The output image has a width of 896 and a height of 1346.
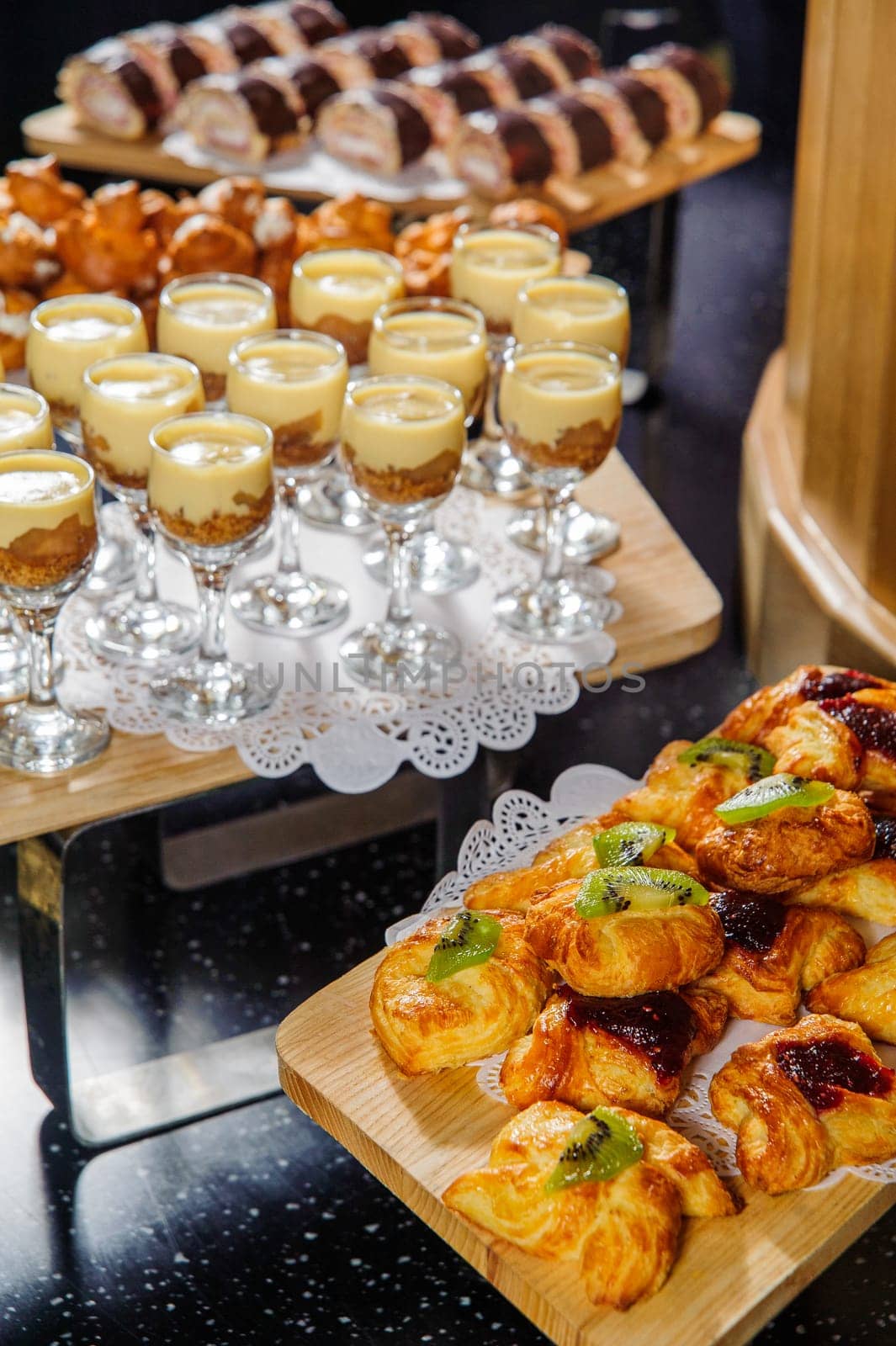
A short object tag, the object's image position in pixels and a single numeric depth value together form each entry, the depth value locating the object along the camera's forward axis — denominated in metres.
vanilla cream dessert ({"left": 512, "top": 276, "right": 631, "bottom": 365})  2.39
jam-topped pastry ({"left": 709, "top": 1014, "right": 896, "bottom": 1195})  1.39
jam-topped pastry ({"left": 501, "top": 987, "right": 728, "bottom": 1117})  1.45
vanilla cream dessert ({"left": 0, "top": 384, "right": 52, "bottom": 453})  2.00
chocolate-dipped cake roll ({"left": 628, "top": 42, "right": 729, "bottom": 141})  3.74
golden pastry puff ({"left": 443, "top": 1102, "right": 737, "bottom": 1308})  1.30
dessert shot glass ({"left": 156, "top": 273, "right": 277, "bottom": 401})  2.34
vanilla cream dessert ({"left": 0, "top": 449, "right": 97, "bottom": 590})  1.79
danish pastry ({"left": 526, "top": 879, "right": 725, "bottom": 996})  1.50
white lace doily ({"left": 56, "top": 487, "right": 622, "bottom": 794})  1.96
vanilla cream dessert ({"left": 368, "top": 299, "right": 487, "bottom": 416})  2.27
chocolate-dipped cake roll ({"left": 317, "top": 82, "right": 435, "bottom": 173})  3.53
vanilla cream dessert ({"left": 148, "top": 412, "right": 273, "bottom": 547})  1.89
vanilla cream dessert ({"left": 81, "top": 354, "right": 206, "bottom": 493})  2.05
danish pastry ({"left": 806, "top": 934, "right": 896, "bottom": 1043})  1.54
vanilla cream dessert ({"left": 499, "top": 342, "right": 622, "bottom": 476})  2.10
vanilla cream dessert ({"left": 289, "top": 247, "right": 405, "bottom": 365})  2.47
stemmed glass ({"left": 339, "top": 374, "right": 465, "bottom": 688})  2.01
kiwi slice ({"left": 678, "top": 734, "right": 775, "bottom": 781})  1.82
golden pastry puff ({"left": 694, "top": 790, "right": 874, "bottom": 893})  1.63
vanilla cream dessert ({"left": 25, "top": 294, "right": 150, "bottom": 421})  2.24
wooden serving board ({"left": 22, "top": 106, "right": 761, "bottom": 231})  3.51
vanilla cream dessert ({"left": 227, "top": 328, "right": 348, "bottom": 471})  2.12
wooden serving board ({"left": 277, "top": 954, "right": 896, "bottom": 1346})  1.30
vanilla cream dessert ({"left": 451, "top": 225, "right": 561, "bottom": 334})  2.56
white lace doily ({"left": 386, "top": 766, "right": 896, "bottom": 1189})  1.47
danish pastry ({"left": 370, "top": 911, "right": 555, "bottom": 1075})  1.50
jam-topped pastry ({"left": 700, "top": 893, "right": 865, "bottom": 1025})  1.57
